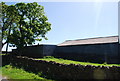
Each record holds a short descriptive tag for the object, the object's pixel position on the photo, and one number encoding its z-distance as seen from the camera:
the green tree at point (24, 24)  18.20
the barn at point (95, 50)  13.08
